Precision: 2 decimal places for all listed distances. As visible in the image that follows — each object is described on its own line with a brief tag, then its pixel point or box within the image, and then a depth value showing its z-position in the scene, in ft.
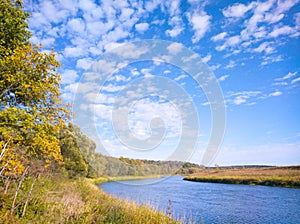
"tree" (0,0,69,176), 35.94
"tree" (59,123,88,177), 102.68
